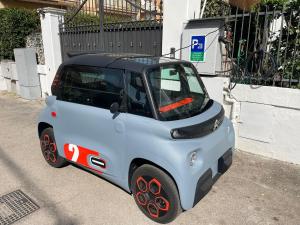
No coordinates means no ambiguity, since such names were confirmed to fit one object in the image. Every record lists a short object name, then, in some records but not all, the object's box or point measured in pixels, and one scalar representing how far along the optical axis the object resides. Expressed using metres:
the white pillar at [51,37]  7.23
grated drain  2.82
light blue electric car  2.49
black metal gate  5.25
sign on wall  4.39
